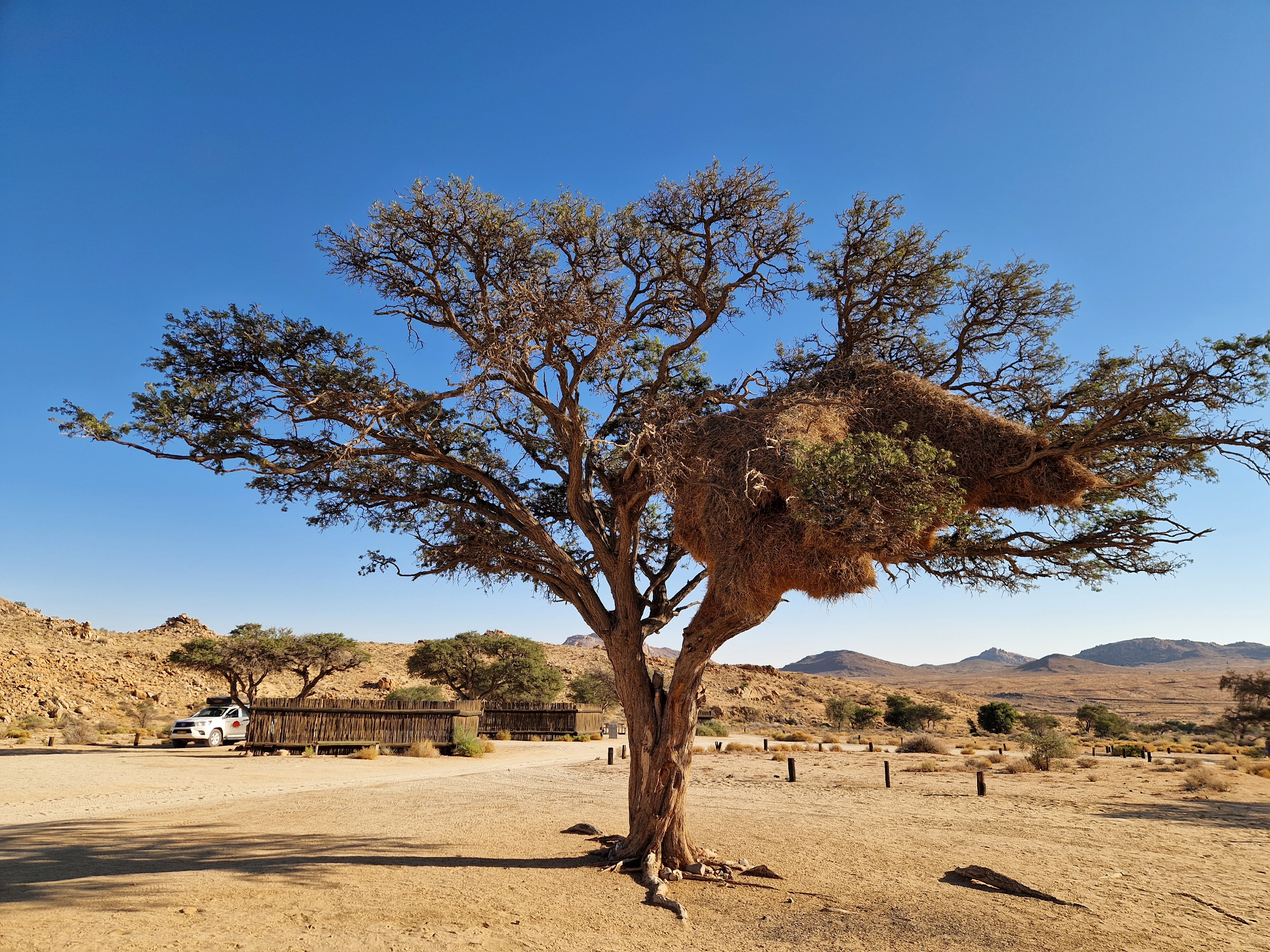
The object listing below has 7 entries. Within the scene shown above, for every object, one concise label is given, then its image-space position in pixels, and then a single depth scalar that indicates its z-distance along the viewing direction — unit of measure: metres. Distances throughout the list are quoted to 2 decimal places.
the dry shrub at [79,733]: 27.88
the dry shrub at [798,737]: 38.53
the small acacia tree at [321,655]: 34.62
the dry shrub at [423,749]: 27.44
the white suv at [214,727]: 26.88
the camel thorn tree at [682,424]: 7.50
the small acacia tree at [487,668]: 43.94
